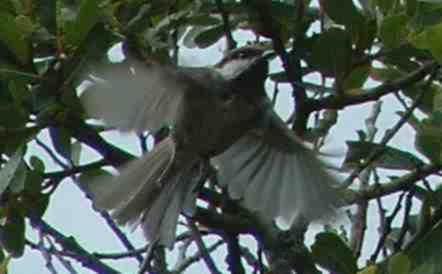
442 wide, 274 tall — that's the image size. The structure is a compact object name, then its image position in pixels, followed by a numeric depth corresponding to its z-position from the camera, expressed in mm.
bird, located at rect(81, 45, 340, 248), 5051
